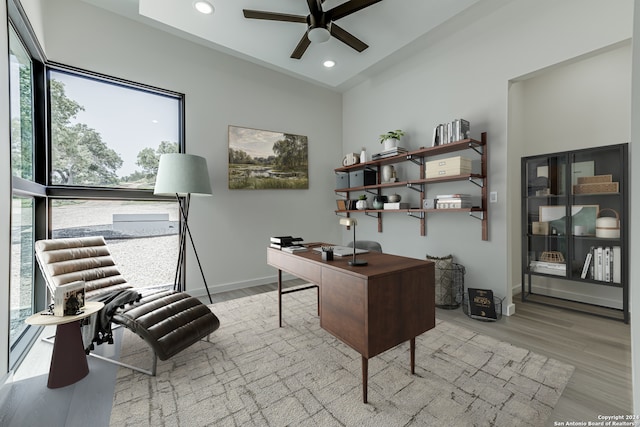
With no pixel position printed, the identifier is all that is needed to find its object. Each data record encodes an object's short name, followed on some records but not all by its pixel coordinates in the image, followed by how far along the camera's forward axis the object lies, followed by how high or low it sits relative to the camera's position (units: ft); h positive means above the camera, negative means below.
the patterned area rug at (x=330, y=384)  4.70 -3.67
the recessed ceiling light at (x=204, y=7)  7.63 +6.09
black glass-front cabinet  8.50 -0.56
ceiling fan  6.99 +5.51
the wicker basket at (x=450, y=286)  9.91 -2.92
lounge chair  5.92 -2.29
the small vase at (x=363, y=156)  13.58 +2.86
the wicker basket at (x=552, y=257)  9.67 -1.78
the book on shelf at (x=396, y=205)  11.80 +0.26
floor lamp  9.16 +1.33
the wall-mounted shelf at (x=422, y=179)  9.50 +1.23
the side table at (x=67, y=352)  5.52 -3.02
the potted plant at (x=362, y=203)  13.62 +0.42
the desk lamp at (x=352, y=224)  5.46 -0.27
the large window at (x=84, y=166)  7.33 +1.67
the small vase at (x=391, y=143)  11.91 +3.09
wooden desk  4.59 -1.74
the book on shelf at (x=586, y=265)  9.07 -1.97
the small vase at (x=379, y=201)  12.85 +0.49
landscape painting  12.46 +2.66
